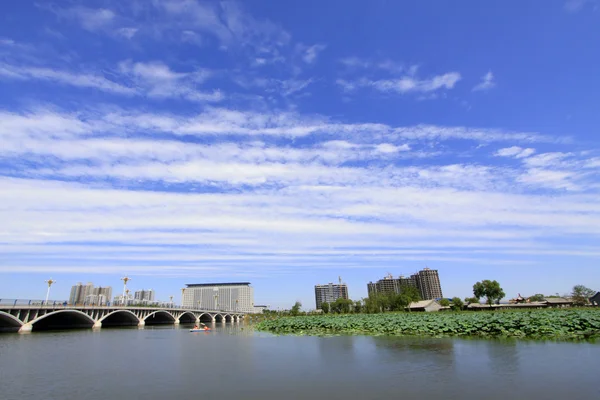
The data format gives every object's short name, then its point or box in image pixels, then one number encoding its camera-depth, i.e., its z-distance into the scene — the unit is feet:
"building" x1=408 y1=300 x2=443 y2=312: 371.97
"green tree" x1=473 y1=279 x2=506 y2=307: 353.63
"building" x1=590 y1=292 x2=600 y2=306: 358.80
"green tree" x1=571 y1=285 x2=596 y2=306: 395.67
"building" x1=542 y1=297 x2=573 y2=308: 379.35
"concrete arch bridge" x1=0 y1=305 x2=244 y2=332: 200.85
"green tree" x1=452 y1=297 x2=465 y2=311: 344.24
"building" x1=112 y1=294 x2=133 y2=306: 364.28
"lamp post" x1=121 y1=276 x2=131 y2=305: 356.63
